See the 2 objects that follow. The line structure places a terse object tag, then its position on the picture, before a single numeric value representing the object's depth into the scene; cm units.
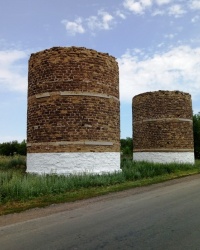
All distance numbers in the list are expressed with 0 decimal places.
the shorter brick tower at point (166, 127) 2548
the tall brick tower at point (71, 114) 1568
